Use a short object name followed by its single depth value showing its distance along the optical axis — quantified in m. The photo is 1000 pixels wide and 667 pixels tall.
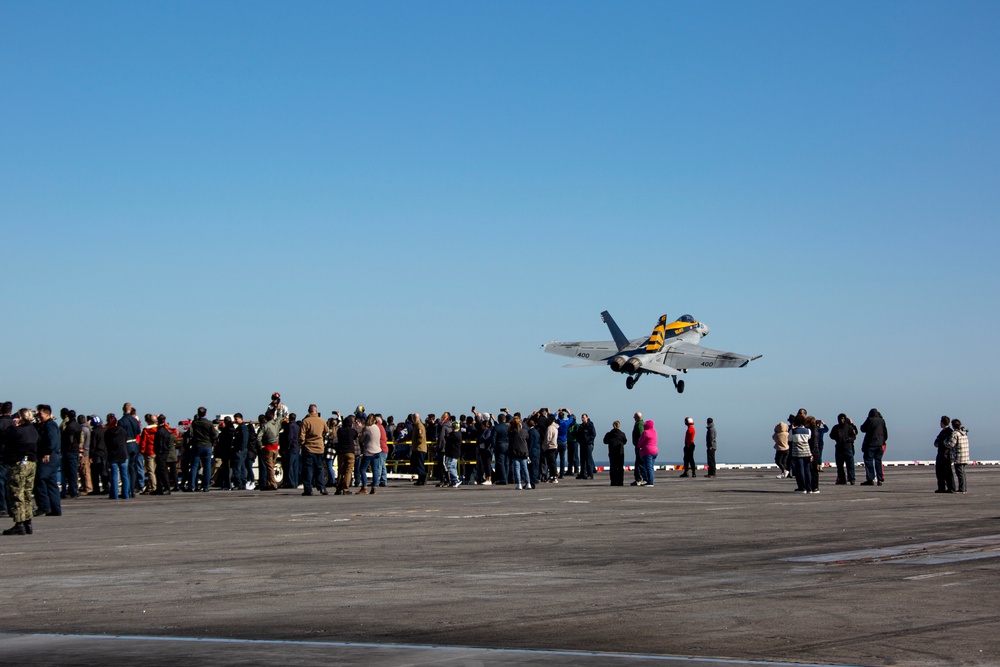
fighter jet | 68.50
